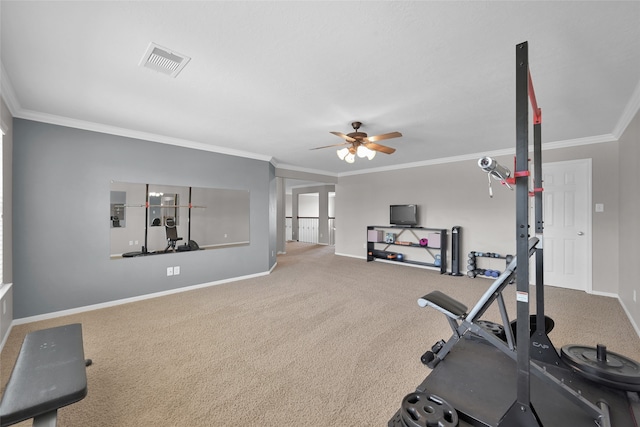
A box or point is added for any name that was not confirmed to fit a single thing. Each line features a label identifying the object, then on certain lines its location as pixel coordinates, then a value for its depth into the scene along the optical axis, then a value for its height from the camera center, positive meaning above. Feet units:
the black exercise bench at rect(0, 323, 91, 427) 3.84 -2.72
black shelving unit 18.15 -2.29
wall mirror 12.09 -0.18
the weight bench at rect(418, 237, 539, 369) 6.04 -2.54
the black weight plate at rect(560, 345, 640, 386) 5.65 -3.30
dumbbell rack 16.50 -2.94
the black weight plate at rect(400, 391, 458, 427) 4.70 -3.58
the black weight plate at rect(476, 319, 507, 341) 7.71 -3.33
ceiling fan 10.66 +2.90
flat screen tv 19.54 +0.11
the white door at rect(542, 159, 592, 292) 13.41 -0.30
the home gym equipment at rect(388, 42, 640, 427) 4.42 -3.54
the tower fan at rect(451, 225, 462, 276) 17.35 -2.28
